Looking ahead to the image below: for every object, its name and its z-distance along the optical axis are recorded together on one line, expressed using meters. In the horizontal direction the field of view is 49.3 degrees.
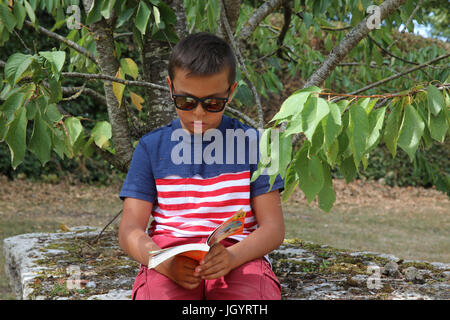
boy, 1.59
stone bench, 2.21
